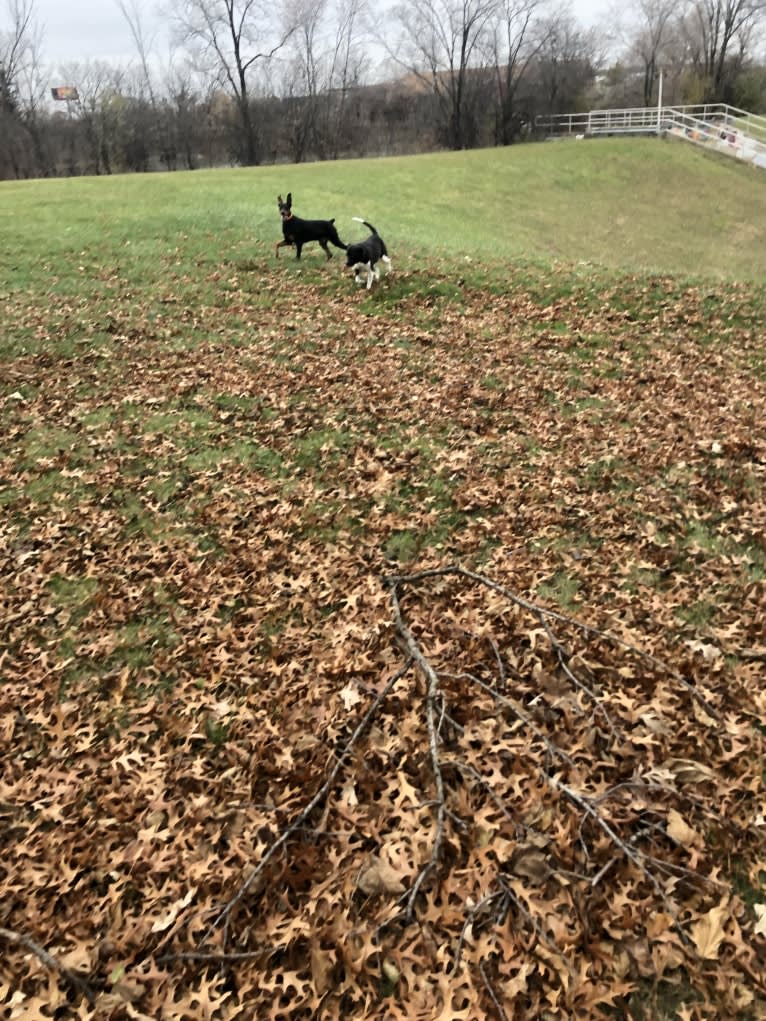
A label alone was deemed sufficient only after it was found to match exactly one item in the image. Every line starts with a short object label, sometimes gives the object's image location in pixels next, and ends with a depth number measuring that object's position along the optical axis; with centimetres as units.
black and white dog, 1273
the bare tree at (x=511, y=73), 5262
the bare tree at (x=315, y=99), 5525
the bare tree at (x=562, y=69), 5381
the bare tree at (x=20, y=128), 5003
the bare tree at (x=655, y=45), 5972
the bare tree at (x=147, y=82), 6090
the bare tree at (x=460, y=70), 5341
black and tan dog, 1446
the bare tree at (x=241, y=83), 5247
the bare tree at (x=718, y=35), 5622
